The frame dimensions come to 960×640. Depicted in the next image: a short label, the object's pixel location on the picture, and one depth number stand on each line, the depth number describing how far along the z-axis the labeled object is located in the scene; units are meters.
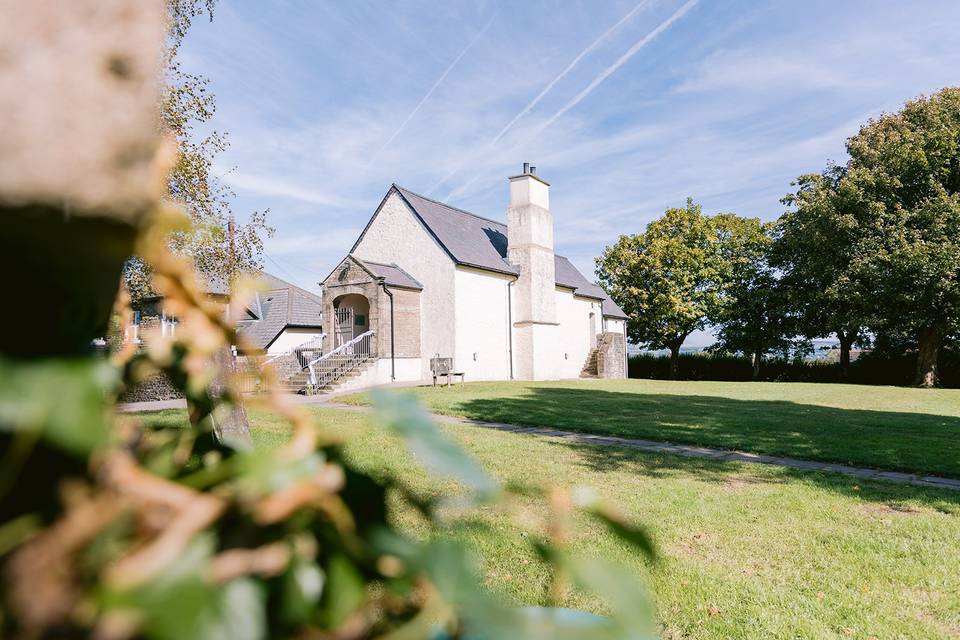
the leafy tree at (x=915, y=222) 25.38
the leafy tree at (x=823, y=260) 28.22
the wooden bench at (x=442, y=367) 21.48
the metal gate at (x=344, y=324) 23.95
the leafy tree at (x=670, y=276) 39.00
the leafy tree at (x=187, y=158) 10.42
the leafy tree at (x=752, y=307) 36.03
